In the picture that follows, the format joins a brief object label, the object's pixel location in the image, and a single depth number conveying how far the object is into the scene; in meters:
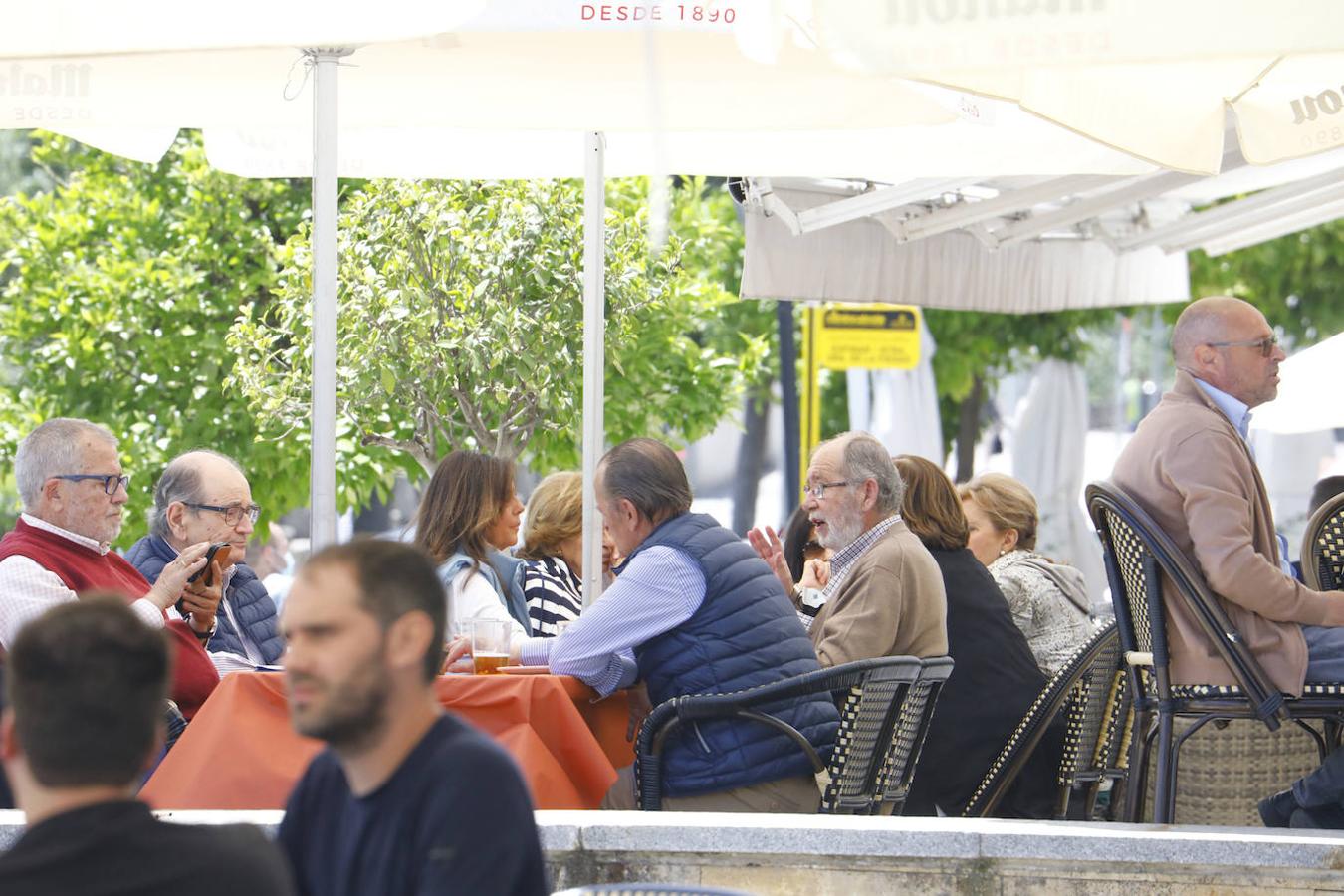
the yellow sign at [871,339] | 28.61
